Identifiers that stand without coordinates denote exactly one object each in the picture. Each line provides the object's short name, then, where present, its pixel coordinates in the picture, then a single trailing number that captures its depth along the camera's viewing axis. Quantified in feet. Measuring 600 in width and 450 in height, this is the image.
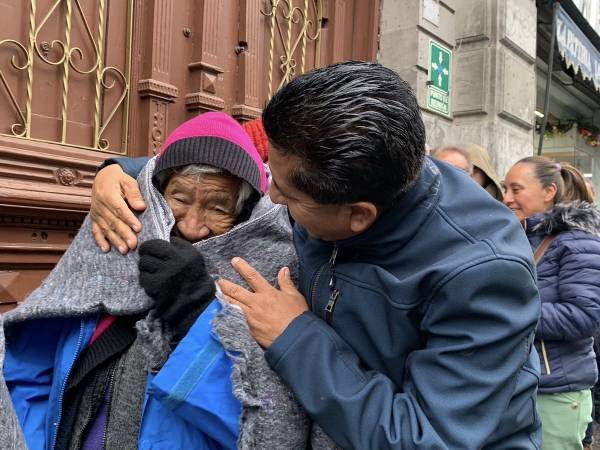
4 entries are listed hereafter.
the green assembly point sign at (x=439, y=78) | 16.78
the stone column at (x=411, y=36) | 16.02
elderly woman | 3.71
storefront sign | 20.77
